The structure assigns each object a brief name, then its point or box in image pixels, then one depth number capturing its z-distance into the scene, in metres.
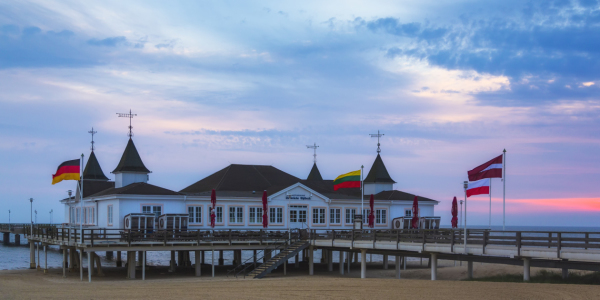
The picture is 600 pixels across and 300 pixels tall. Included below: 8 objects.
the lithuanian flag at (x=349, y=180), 38.53
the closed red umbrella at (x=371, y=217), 40.38
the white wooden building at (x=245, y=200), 38.31
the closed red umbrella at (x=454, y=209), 37.81
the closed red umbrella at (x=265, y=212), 38.06
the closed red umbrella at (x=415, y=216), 40.07
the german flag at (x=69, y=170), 33.41
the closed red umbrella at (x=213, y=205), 37.03
